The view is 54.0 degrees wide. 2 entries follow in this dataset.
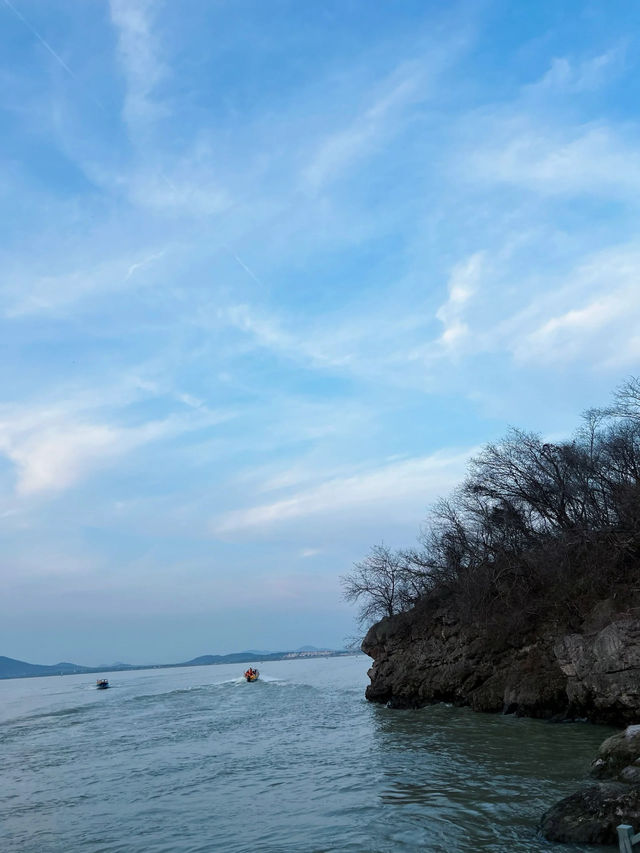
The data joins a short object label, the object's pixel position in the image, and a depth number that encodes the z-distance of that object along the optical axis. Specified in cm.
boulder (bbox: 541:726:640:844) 1122
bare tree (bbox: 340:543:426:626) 4809
